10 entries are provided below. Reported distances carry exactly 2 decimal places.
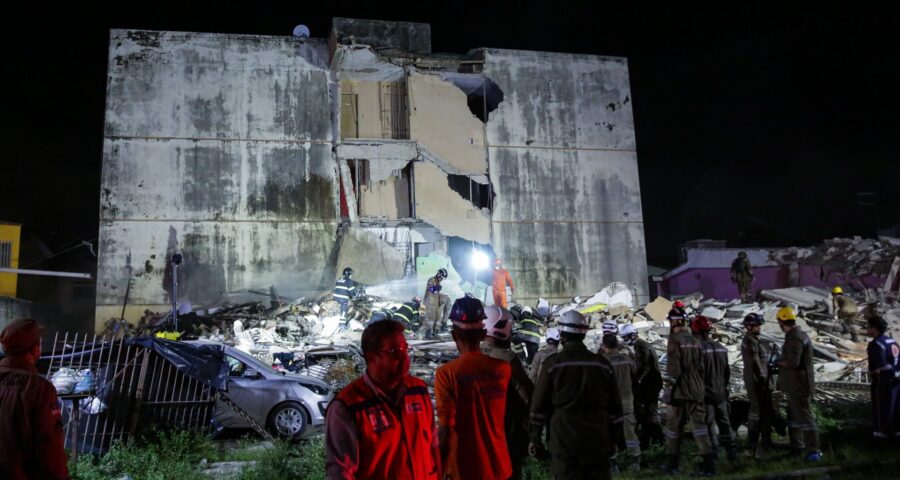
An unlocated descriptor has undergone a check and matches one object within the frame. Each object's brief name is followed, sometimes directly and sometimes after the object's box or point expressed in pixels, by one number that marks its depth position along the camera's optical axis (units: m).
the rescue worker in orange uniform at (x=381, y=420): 2.60
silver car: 9.07
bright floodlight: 23.42
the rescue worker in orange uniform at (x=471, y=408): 3.68
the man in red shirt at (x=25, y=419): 3.38
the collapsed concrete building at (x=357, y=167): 21.25
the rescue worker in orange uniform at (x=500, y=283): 17.64
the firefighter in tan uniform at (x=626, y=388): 6.98
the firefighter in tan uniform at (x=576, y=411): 4.23
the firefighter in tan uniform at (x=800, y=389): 6.92
